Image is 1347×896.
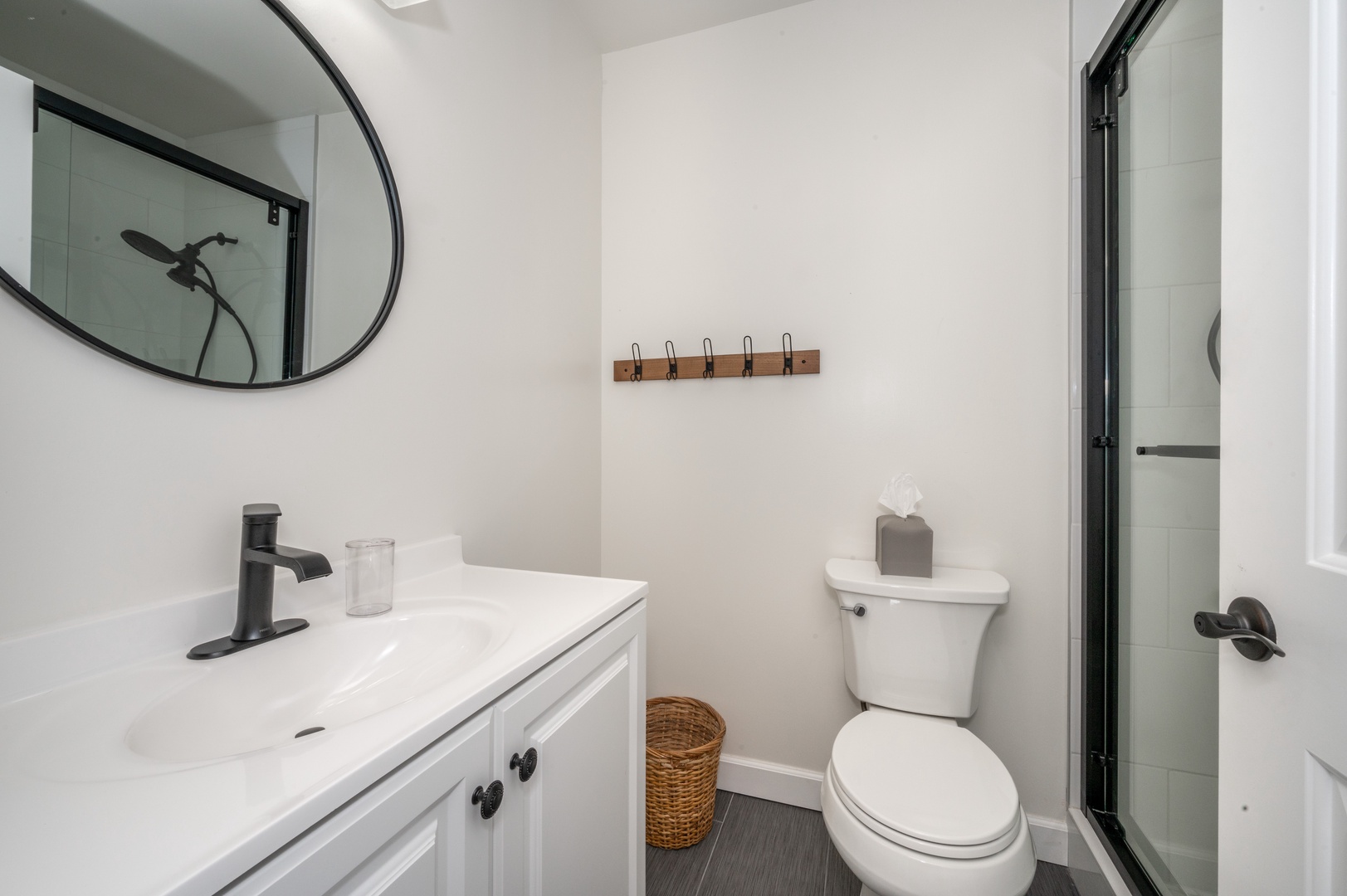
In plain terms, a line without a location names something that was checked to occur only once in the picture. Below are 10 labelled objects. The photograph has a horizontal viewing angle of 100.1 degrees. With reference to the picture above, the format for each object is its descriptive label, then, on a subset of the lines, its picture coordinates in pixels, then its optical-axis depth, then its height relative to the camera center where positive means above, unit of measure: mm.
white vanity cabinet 502 -421
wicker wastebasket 1571 -973
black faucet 781 -191
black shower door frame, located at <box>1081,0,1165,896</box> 1397 +22
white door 562 +10
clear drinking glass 938 -221
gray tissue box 1488 -263
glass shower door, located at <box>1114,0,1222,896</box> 984 +26
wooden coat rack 1750 +269
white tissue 1558 -131
